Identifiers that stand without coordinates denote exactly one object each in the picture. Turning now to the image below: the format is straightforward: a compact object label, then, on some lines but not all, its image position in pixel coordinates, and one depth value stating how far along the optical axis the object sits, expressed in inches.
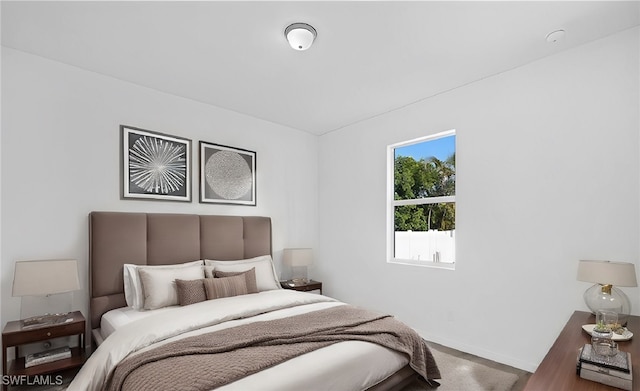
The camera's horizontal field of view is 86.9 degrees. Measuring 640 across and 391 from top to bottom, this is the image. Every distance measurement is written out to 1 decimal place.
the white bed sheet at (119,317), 100.9
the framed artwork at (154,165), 126.9
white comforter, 68.0
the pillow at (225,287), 117.3
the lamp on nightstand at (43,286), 95.8
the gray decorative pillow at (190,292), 113.3
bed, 68.5
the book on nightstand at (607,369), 52.1
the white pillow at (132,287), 113.5
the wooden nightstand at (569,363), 54.0
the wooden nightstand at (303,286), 161.3
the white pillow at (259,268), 135.0
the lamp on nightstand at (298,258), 166.2
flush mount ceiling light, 91.7
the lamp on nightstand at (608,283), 82.9
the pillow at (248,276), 128.3
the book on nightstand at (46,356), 92.7
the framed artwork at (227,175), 148.9
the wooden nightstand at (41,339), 89.3
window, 139.8
